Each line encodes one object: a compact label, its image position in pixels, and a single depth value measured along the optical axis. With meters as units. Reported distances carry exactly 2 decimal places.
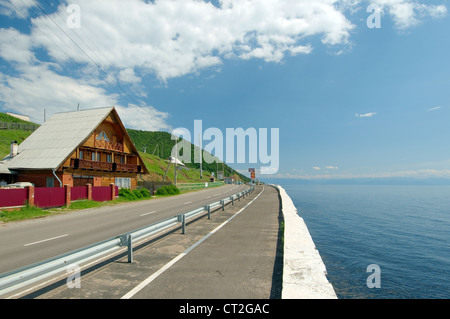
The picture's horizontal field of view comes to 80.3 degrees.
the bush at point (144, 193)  32.44
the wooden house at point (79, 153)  26.14
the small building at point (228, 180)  104.64
